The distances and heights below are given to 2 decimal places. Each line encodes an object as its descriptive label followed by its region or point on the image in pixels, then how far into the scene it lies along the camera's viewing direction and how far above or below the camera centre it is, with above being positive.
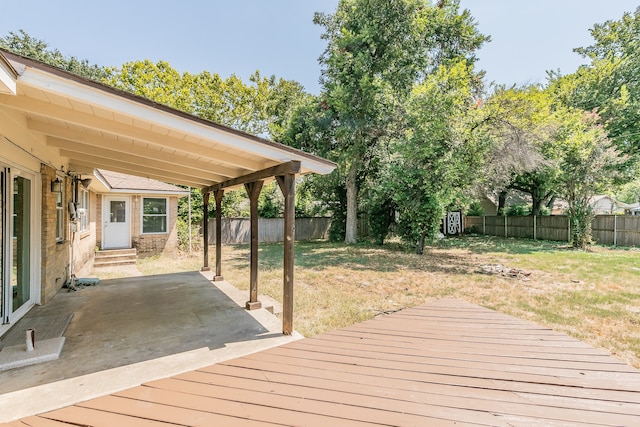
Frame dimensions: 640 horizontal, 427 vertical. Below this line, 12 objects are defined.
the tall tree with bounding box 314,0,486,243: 12.76 +6.71
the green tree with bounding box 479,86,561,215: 10.36 +3.00
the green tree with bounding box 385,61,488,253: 10.01 +2.34
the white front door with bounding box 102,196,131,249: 10.51 -0.20
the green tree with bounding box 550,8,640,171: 16.34 +7.76
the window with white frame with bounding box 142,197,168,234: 11.28 +0.08
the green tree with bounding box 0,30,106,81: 21.97 +12.35
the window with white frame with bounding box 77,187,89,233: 7.48 +0.33
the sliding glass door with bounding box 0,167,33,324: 3.56 -0.34
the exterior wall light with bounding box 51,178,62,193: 5.10 +0.51
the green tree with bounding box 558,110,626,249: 12.21 +2.01
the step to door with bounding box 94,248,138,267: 9.50 -1.28
